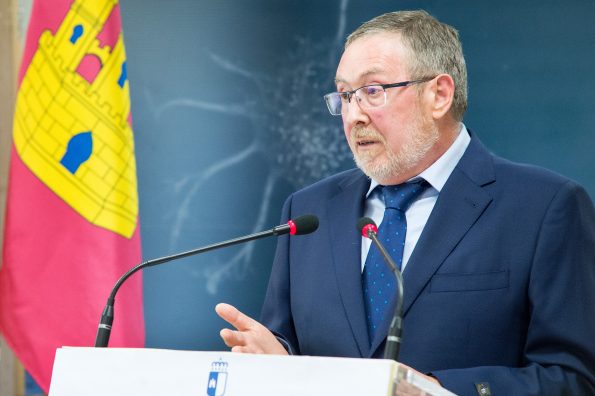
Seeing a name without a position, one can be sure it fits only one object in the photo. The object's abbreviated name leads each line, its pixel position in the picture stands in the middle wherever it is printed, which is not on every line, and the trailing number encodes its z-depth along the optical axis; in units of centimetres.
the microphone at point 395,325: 368
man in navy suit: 394
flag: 475
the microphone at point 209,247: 388
